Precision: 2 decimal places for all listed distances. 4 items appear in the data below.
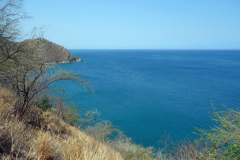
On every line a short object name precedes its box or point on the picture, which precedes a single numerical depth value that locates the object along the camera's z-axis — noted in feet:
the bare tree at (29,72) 18.24
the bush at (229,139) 23.00
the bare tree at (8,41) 17.17
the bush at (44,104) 27.79
